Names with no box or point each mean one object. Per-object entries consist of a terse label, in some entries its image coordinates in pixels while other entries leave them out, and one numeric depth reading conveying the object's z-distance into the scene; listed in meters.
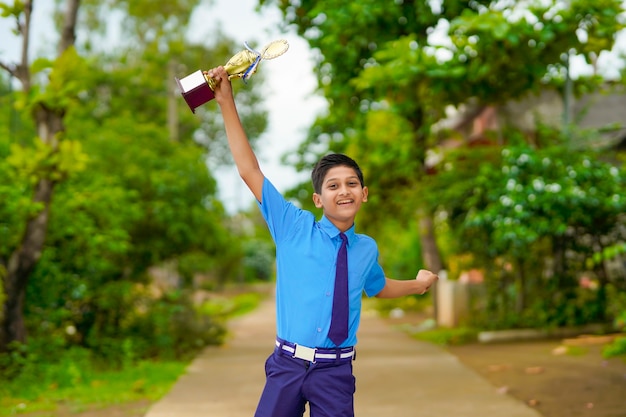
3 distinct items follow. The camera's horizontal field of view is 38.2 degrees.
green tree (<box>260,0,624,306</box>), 10.72
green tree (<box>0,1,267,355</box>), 9.13
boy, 3.76
